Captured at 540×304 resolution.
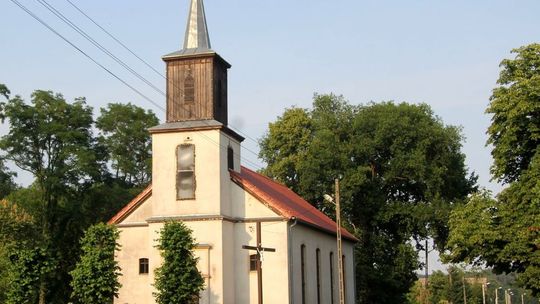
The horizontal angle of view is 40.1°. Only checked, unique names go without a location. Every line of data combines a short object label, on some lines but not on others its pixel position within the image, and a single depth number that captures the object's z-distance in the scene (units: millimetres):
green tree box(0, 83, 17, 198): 46719
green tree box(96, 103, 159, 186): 60406
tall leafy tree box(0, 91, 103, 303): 47094
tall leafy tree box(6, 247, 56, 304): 31328
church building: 34250
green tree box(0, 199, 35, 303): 43344
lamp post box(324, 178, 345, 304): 29084
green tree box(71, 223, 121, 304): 29969
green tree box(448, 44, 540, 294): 33438
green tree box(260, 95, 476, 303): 53250
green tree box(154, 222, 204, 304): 30016
